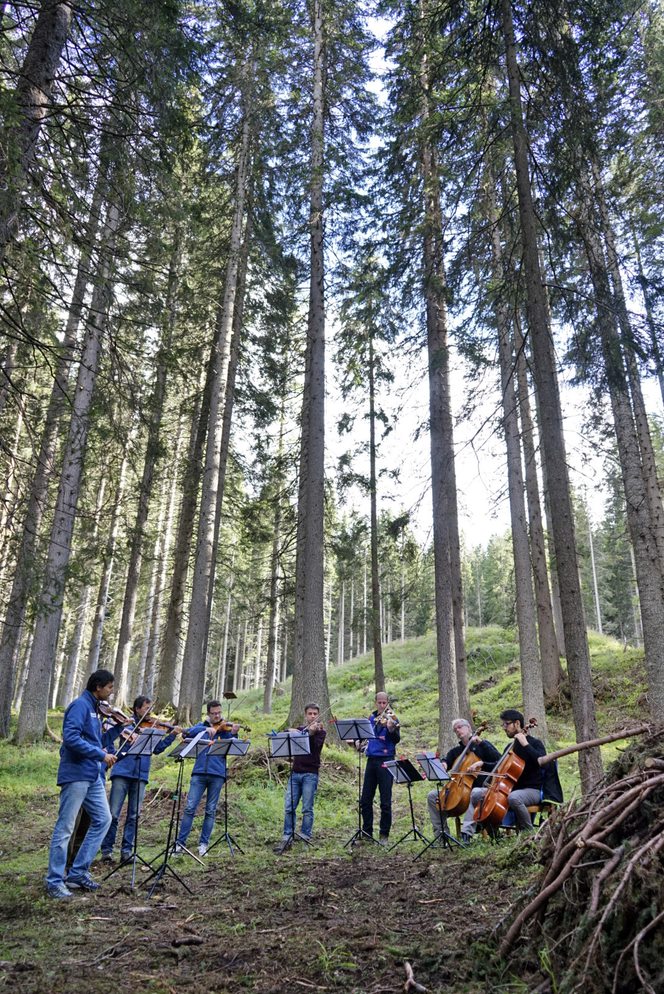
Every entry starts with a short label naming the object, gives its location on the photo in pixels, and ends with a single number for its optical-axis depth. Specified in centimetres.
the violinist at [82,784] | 586
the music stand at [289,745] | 811
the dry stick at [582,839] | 278
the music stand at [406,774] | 801
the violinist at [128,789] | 746
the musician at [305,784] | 849
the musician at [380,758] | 877
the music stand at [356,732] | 849
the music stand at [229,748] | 812
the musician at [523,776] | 714
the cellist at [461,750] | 797
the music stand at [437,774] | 734
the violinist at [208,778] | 802
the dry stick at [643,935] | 220
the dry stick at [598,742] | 311
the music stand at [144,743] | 688
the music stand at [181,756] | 624
